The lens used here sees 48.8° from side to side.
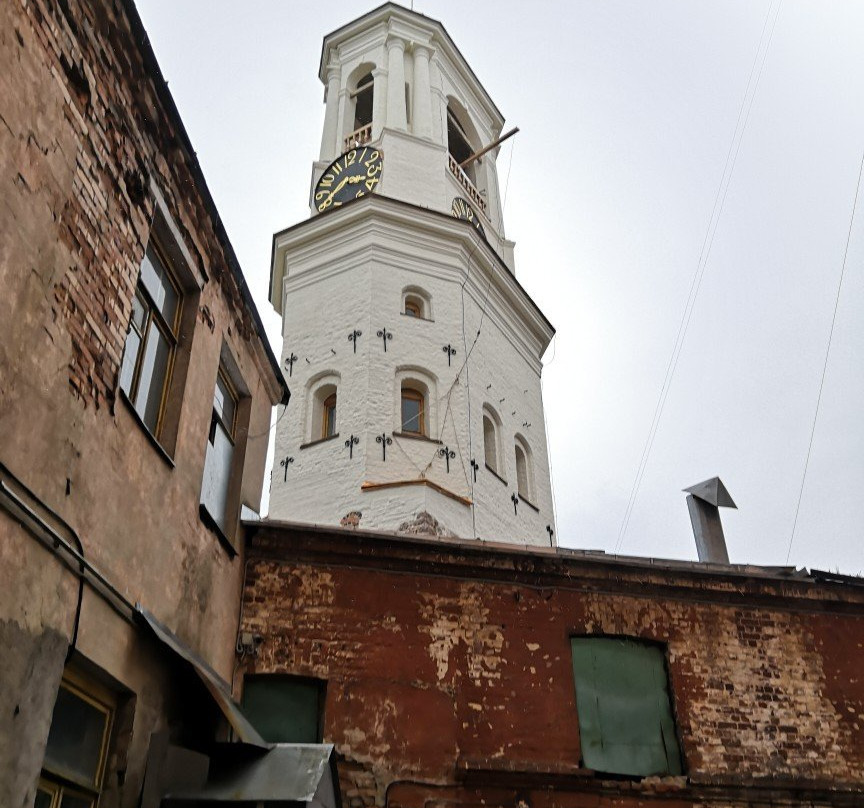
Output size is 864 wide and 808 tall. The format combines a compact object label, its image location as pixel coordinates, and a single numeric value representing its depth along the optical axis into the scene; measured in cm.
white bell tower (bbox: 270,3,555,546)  1934
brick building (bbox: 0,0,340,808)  580
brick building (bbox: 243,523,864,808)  995
